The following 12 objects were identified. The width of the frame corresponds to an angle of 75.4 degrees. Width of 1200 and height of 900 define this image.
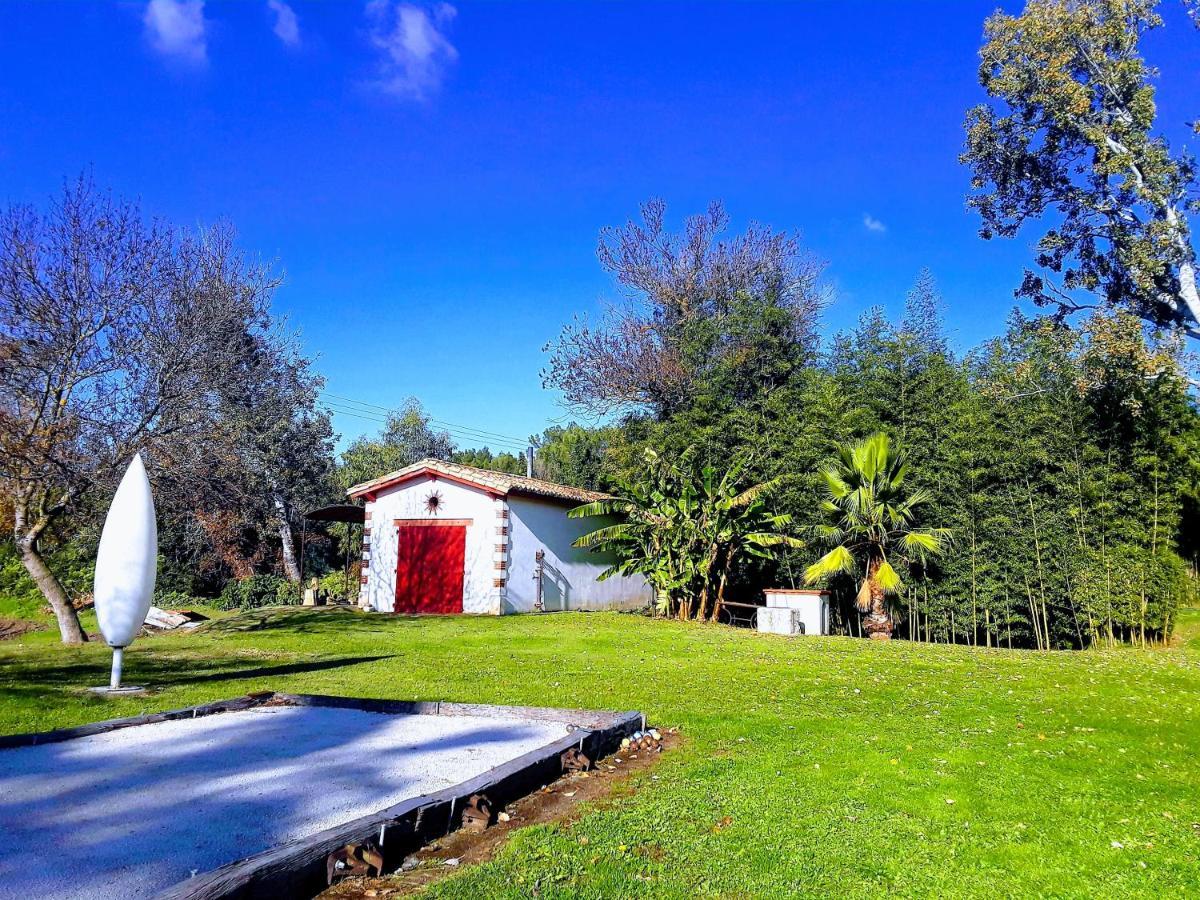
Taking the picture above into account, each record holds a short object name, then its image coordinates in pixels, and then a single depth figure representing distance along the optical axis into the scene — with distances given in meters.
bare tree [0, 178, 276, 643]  11.27
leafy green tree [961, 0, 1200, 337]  13.48
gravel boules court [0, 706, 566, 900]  3.16
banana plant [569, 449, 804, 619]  16.75
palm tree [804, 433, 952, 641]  13.98
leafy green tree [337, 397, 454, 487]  34.06
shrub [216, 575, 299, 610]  20.86
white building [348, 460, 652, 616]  18.12
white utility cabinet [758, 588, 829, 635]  15.25
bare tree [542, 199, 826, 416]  21.95
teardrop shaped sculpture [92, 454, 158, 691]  7.73
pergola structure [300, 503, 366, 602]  19.84
